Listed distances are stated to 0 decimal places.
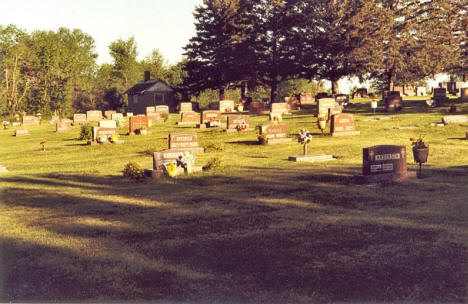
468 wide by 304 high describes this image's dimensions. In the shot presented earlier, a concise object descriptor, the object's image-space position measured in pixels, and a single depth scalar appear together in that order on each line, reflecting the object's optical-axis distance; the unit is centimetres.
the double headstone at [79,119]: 4890
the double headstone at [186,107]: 5269
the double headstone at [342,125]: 2670
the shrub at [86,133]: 3044
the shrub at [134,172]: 1605
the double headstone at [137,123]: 3325
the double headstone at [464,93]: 4784
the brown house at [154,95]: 6775
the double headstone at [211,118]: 3533
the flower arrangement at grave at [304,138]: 1948
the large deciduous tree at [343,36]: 4597
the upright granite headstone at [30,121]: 5434
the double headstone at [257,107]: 4728
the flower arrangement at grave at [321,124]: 2755
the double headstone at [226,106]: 5122
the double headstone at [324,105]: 3681
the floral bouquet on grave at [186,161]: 1655
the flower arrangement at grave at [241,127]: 3094
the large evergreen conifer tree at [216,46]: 5884
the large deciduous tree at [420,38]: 4831
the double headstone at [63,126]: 4088
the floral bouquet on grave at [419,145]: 1522
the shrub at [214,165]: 1748
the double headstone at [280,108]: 4109
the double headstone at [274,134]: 2511
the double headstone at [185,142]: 2231
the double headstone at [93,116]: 5194
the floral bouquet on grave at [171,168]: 1611
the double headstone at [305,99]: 5377
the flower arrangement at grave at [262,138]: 2510
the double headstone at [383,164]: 1359
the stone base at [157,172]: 1608
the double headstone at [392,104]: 3866
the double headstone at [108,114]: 5112
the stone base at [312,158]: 1892
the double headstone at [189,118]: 3925
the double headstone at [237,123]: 3105
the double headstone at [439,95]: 4494
